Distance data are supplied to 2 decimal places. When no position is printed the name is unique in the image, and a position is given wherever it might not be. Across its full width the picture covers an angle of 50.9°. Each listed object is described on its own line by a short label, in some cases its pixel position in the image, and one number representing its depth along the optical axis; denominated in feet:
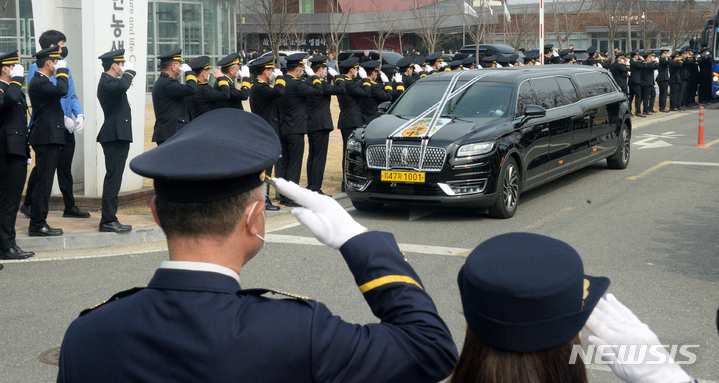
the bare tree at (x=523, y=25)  133.80
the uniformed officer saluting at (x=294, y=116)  34.50
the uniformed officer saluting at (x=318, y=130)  35.96
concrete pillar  31.96
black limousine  28.86
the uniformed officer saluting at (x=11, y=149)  24.16
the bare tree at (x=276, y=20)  87.64
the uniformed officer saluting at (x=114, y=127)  26.99
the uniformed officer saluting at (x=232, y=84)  31.81
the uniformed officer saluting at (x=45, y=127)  25.77
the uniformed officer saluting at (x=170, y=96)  29.84
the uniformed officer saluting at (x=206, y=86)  31.04
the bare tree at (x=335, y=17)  146.64
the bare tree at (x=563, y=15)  122.52
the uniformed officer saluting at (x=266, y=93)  33.42
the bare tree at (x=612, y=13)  118.73
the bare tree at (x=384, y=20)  152.17
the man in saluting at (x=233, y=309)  5.24
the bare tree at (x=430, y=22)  120.21
